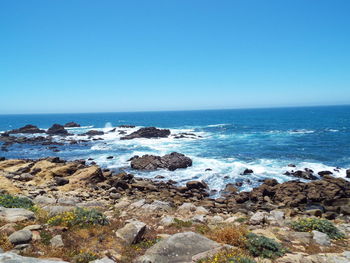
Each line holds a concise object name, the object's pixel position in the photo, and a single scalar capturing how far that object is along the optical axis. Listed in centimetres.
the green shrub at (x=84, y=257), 572
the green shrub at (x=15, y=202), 968
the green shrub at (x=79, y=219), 792
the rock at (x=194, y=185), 2192
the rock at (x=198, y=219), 1062
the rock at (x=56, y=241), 653
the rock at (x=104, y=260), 555
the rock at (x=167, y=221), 954
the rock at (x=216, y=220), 1073
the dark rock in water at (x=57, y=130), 6682
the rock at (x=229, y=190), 2118
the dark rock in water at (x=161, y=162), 2986
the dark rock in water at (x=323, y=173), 2489
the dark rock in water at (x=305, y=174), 2436
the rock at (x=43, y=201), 1231
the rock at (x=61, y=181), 1928
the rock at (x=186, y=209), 1337
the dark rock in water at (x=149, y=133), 5811
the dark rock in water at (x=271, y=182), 2228
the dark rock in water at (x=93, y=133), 6392
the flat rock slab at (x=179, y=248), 604
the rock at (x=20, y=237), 630
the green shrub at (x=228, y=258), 573
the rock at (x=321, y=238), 808
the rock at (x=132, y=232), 719
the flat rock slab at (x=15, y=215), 786
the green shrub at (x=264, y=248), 662
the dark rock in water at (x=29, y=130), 7031
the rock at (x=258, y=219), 1097
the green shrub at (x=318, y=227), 897
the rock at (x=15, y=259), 464
